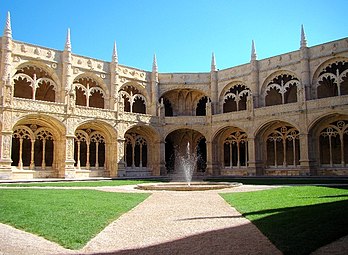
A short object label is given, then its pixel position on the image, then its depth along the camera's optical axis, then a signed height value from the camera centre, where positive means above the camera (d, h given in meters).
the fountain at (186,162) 34.53 -0.43
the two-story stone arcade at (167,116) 27.22 +3.28
